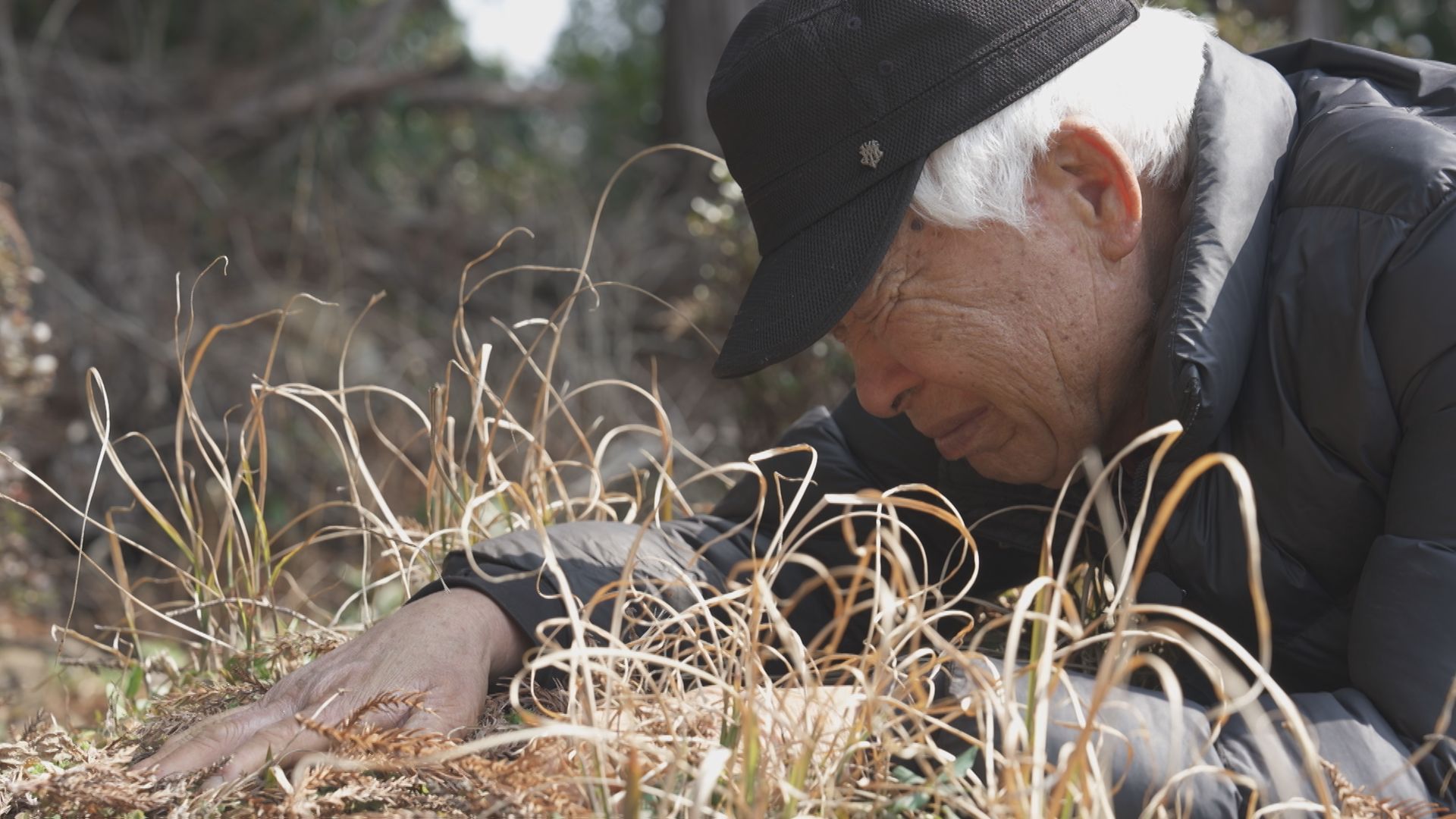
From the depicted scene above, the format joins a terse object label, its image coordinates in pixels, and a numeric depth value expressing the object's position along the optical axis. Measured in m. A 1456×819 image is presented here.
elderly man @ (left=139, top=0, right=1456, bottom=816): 1.35
